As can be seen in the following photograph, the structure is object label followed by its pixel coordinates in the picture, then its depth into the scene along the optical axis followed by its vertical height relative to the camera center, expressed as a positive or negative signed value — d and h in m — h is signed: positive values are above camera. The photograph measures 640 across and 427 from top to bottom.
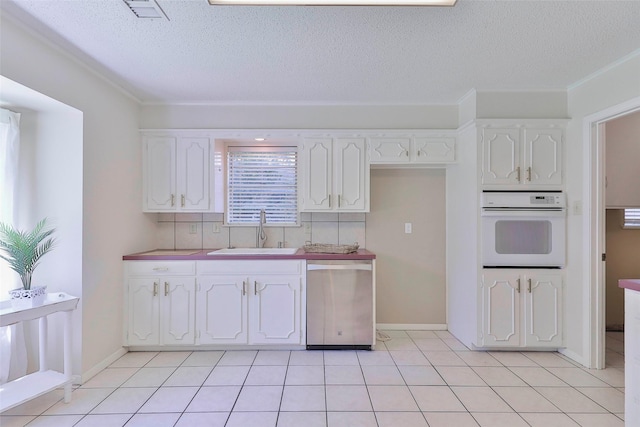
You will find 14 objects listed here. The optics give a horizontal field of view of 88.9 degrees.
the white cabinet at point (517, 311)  2.86 -0.85
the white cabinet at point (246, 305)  2.94 -0.81
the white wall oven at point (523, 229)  2.83 -0.12
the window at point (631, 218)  3.48 -0.03
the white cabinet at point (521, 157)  2.87 +0.51
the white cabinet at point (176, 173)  3.20 +0.42
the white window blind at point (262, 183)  3.55 +0.36
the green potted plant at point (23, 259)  2.02 -0.27
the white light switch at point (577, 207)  2.71 +0.07
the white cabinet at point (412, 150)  3.21 +0.65
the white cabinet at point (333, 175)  3.21 +0.40
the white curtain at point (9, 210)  2.21 +0.04
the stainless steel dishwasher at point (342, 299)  2.94 -0.75
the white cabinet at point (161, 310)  2.92 -0.85
